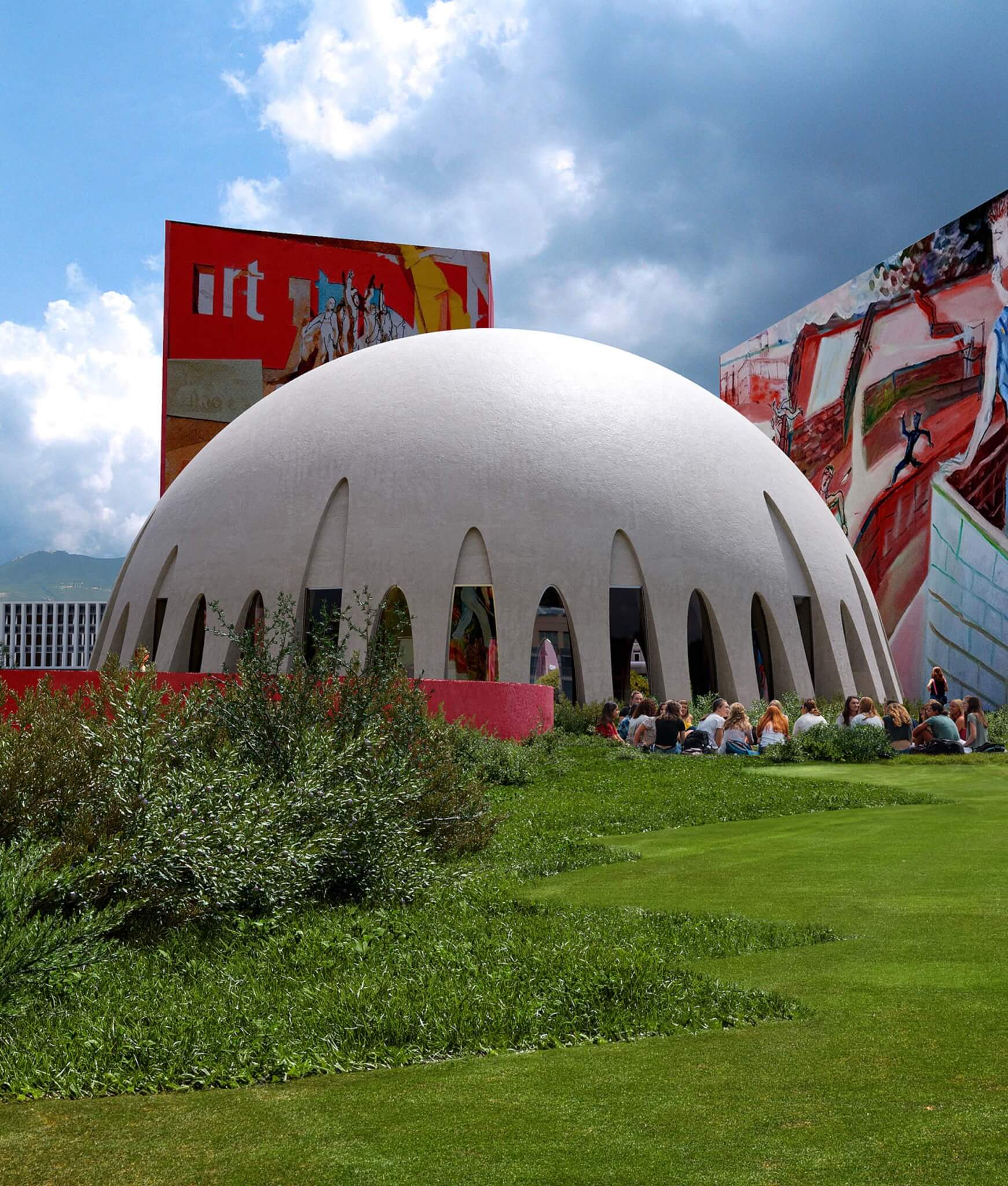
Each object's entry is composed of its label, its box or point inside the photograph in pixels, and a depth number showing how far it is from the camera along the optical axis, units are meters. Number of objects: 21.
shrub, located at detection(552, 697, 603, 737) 22.11
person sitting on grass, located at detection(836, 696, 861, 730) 19.69
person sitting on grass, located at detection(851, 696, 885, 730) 18.93
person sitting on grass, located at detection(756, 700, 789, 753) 18.58
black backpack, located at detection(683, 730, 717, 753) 19.03
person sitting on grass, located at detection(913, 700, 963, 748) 18.53
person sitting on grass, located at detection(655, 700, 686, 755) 19.41
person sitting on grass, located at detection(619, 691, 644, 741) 20.75
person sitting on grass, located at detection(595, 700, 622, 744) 20.34
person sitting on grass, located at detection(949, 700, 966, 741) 20.41
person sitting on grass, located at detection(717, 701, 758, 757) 18.55
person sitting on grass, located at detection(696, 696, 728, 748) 19.36
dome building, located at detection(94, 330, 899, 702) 24.20
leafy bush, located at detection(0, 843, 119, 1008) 5.58
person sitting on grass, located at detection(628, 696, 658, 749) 19.70
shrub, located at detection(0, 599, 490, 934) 7.19
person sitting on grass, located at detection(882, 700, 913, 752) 19.56
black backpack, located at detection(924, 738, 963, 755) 18.34
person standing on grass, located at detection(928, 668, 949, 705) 26.94
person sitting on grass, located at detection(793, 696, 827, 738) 19.03
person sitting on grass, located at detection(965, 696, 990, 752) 19.34
